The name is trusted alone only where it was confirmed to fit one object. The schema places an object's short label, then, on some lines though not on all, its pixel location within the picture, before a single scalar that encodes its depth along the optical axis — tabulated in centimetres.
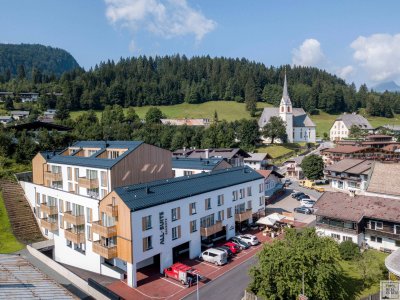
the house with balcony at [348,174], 6097
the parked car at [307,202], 5434
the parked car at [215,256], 3324
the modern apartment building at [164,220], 2994
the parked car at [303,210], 5134
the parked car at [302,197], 5938
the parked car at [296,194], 6091
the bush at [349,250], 3378
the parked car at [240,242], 3753
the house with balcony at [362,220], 3588
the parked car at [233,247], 3626
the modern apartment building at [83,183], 3528
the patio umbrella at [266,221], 4228
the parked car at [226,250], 3466
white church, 12231
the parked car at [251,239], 3853
